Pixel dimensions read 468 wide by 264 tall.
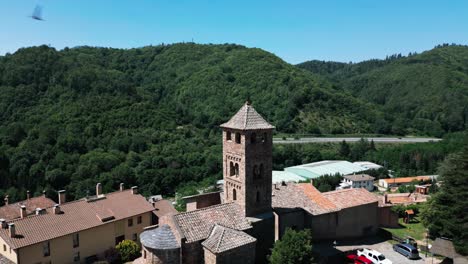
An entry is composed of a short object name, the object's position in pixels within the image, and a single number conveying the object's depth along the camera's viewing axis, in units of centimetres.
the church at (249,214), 2650
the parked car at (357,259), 3173
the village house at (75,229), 3133
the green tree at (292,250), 2636
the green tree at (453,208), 3137
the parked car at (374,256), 3159
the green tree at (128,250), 3484
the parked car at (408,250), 3322
